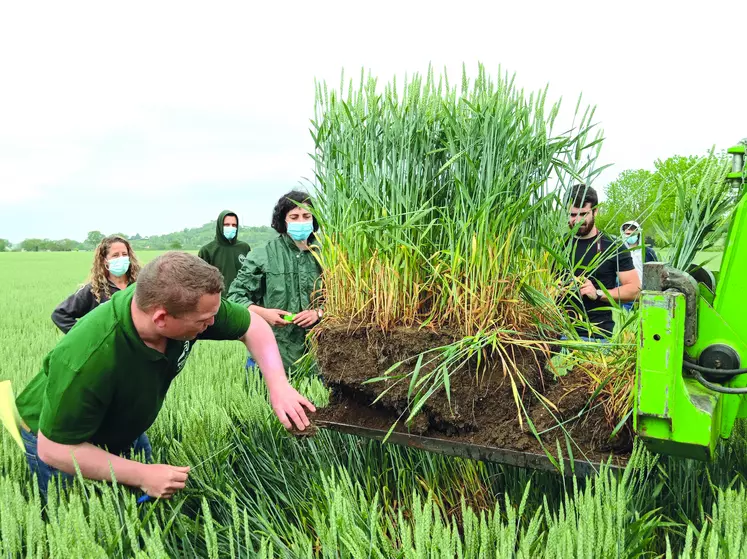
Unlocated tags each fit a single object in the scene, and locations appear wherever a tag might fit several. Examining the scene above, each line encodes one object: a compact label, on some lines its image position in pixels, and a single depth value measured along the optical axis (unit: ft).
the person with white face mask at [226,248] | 14.78
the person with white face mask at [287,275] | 9.46
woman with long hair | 10.18
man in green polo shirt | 5.19
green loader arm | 4.50
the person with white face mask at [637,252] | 5.84
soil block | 5.63
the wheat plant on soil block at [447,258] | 6.00
